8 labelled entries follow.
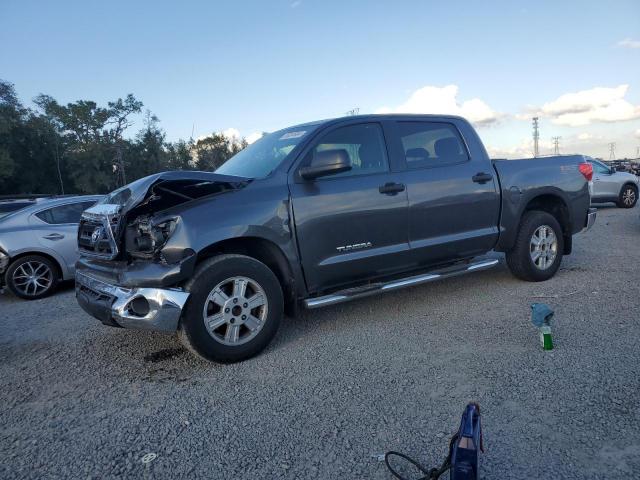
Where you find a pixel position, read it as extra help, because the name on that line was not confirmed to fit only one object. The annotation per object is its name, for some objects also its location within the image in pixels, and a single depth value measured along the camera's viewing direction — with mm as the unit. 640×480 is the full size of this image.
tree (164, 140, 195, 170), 61344
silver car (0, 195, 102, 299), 6555
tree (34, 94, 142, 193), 51062
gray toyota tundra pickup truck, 3465
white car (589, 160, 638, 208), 14102
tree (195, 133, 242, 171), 52366
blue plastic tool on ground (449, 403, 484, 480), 1853
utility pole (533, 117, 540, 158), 69375
